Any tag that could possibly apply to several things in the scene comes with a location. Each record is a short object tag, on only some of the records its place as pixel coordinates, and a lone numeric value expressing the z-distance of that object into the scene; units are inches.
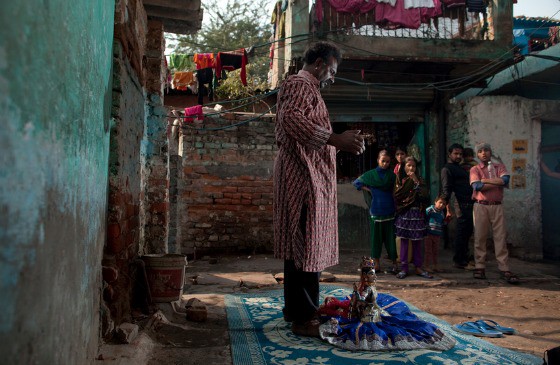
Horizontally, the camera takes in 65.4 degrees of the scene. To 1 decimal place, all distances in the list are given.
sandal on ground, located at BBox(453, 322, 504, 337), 118.8
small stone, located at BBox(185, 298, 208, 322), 127.2
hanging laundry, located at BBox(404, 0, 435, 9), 335.6
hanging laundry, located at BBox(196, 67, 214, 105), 340.8
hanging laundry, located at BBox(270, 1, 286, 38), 362.1
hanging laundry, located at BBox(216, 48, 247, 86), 336.8
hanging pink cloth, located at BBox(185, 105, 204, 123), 294.7
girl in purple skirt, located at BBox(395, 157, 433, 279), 231.1
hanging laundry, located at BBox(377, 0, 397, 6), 334.6
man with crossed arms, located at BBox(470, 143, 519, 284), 216.8
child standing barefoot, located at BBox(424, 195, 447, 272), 231.3
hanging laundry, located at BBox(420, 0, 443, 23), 338.3
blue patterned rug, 91.9
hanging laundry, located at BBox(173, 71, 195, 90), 388.5
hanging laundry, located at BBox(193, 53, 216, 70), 335.6
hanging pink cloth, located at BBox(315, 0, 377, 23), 329.7
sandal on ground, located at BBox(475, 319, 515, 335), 123.1
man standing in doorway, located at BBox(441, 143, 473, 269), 246.4
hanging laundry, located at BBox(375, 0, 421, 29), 334.0
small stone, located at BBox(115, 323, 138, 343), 96.2
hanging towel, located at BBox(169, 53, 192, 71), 395.5
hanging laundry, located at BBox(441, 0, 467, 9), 341.4
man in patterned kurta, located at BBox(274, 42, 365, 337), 107.0
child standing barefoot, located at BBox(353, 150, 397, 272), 237.0
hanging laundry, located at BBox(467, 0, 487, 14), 343.3
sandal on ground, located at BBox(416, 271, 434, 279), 222.8
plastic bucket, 129.1
